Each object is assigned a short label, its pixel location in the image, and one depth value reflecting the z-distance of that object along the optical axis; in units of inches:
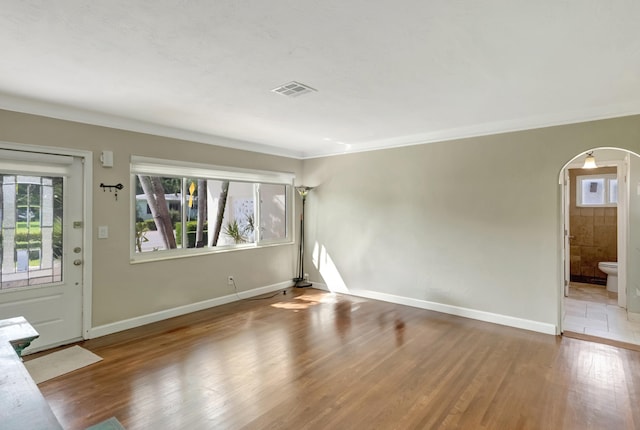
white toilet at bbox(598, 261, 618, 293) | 221.9
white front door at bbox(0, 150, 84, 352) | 127.0
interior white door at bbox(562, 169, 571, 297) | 199.9
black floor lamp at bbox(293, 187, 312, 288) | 241.4
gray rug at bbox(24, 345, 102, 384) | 114.1
